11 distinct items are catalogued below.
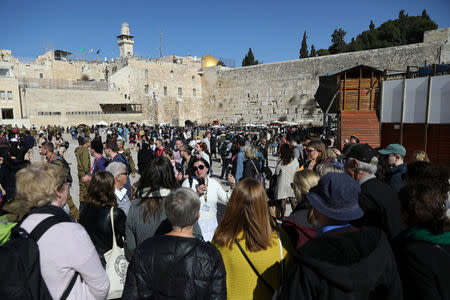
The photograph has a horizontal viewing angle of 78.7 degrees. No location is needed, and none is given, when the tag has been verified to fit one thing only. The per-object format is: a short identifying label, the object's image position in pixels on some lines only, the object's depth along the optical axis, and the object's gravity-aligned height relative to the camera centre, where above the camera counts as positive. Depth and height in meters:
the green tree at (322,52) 43.75 +10.61
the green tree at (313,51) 42.12 +10.23
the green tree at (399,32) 34.66 +11.10
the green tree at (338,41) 39.41 +11.12
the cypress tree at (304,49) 41.90 +10.54
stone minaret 44.53 +12.90
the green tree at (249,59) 52.00 +11.38
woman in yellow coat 1.68 -0.80
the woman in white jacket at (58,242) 1.56 -0.70
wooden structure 13.84 +1.01
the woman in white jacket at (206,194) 2.91 -0.85
